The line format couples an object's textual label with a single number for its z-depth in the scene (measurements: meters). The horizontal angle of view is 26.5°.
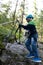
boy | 2.76
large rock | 3.22
